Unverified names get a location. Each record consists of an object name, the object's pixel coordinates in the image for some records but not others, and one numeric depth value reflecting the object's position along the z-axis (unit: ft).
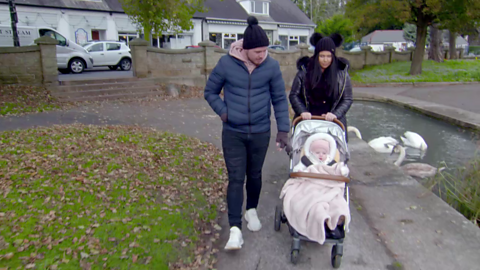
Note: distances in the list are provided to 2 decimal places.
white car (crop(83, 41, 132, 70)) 69.15
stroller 13.16
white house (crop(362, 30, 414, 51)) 224.84
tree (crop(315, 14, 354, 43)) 172.45
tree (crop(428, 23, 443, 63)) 101.30
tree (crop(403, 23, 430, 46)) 189.02
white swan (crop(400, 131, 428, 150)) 28.94
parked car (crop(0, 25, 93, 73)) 60.34
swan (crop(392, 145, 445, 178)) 23.31
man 11.71
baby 12.18
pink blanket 10.71
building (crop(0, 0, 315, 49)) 94.99
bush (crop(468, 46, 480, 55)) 203.21
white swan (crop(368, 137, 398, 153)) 27.68
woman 14.14
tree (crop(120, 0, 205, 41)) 57.11
